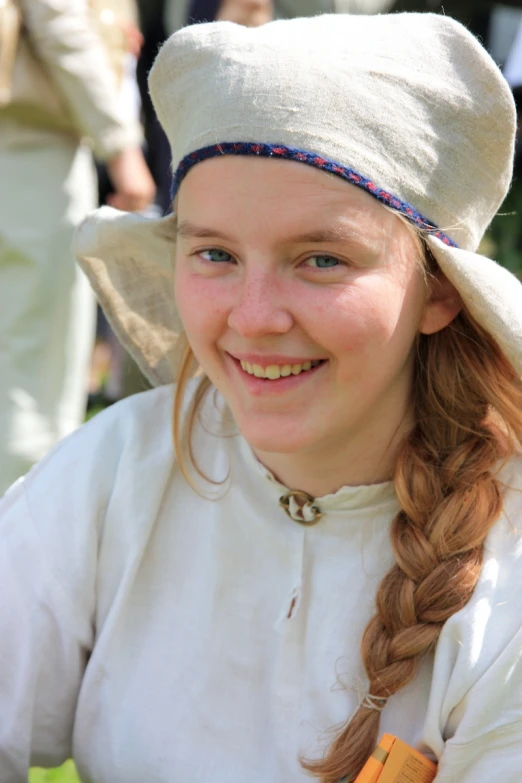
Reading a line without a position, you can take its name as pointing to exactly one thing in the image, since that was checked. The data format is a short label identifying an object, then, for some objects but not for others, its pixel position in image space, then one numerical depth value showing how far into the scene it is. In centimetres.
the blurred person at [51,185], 177
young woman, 131
